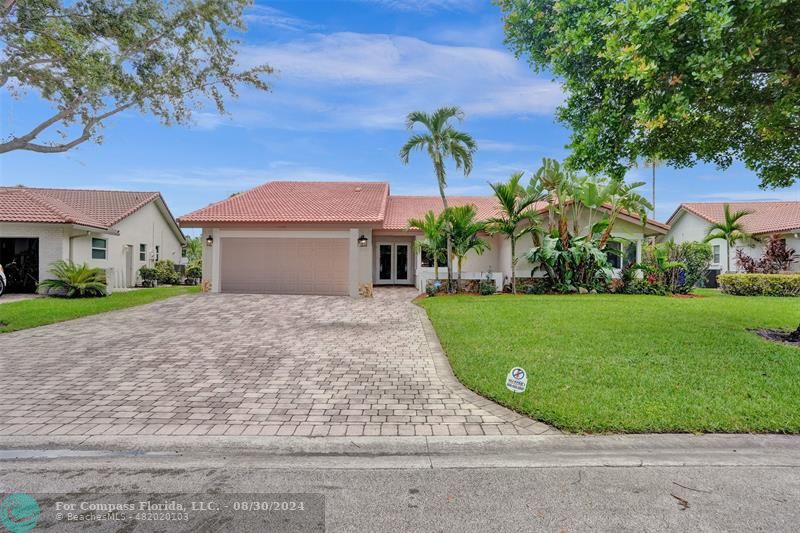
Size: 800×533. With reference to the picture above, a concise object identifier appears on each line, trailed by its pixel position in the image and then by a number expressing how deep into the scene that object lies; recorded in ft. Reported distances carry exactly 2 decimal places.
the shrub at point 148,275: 75.82
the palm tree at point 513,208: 52.90
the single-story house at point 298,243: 54.44
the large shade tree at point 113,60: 35.29
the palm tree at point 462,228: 52.47
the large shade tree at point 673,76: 18.01
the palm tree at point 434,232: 53.43
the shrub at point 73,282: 52.21
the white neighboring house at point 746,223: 72.43
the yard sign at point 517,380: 15.82
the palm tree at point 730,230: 75.97
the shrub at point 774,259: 67.46
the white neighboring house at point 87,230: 57.06
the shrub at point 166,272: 79.10
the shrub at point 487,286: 56.18
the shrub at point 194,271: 85.05
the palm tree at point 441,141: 51.61
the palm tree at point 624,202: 55.88
